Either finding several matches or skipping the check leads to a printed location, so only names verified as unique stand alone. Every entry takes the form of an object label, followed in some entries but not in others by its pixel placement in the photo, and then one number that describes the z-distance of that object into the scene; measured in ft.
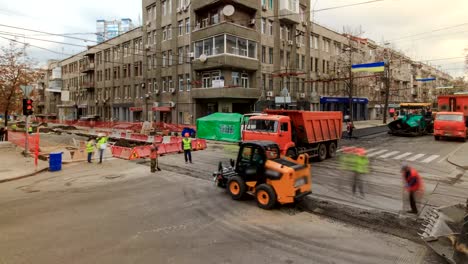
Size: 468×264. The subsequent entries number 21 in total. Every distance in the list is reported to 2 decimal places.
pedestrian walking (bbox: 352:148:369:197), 29.94
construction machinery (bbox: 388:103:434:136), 91.66
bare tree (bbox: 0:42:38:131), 79.05
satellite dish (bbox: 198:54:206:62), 99.66
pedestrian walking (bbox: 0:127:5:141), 81.62
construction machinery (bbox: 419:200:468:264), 16.07
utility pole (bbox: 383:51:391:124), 133.98
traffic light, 52.60
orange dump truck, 46.30
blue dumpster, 45.88
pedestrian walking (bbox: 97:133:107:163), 52.39
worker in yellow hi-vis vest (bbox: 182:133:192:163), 50.57
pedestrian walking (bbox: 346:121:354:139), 89.04
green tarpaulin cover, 77.30
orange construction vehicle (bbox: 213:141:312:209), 25.55
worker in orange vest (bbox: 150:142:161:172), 44.01
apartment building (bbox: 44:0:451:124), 101.40
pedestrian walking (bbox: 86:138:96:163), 52.49
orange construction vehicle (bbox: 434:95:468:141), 75.20
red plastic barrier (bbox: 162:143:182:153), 62.29
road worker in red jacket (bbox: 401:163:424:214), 24.21
